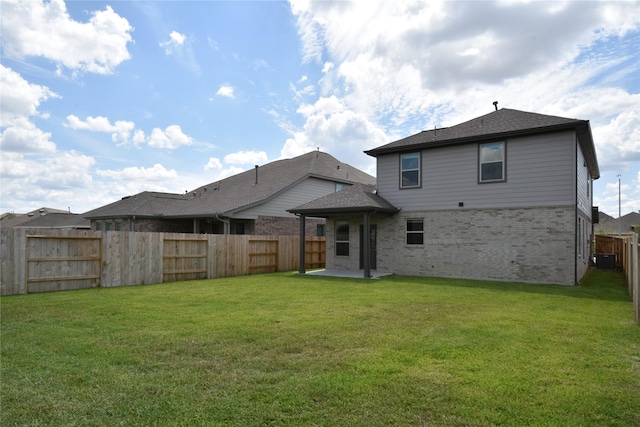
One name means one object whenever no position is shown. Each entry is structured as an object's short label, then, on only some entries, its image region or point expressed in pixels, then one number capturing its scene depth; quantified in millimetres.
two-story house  13016
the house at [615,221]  63669
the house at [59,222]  35250
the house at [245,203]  21047
